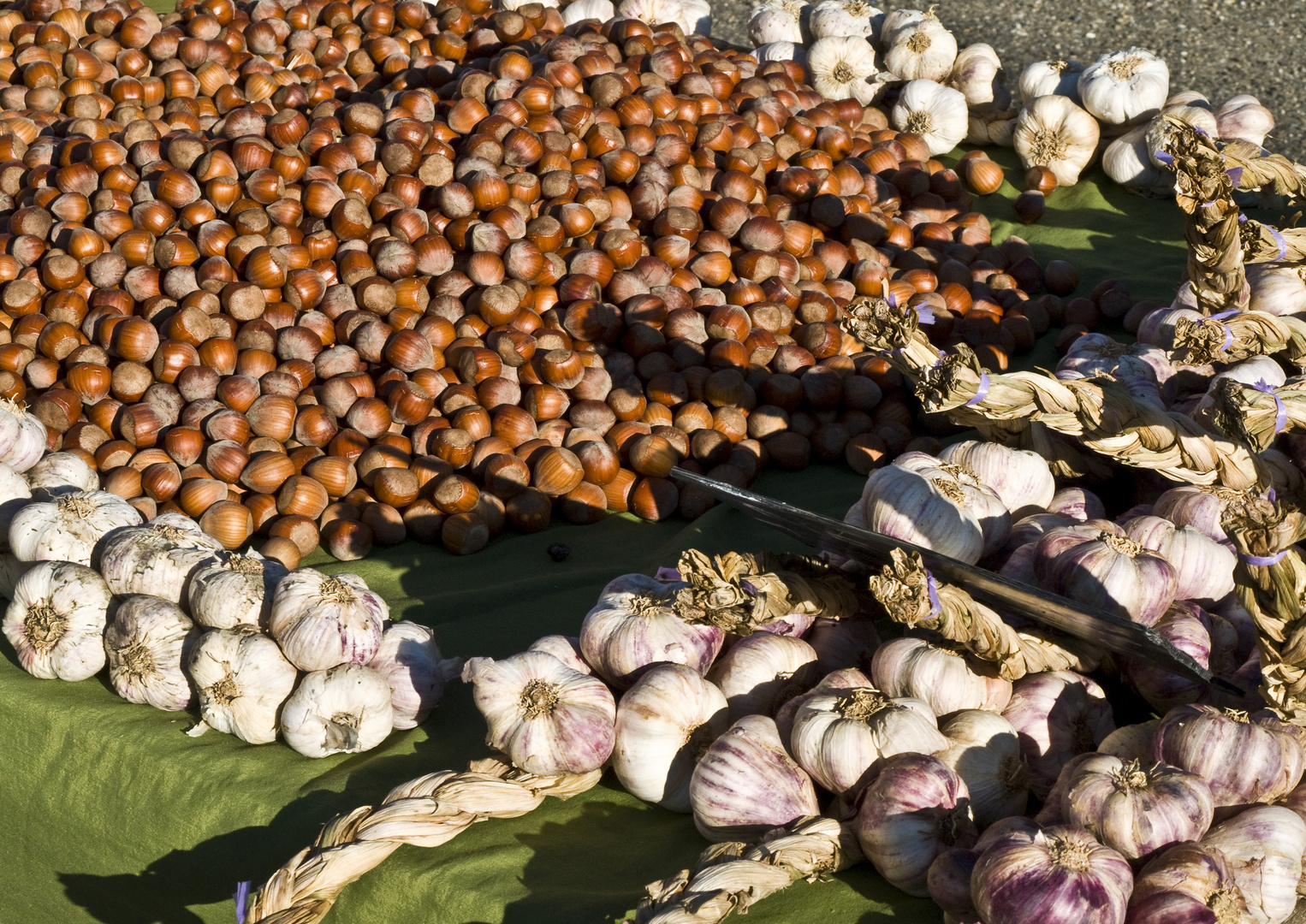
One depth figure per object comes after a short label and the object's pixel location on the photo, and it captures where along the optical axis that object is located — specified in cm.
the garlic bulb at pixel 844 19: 493
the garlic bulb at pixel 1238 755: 157
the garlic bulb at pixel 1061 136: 438
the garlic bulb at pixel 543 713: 190
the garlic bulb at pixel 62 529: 244
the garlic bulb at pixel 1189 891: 140
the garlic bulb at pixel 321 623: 213
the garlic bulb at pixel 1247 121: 416
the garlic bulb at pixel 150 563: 234
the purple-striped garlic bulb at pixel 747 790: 176
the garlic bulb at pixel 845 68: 480
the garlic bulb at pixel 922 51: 473
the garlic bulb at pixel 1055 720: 183
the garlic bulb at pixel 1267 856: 149
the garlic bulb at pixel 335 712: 208
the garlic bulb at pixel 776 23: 510
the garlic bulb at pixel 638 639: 202
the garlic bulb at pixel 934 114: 462
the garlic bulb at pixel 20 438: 278
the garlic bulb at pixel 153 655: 221
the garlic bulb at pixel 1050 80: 452
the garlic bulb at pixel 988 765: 174
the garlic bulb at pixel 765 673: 201
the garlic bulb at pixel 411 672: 220
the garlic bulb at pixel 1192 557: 201
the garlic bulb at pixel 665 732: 191
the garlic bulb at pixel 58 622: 228
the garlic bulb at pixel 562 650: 209
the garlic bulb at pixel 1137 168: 425
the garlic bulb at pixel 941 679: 183
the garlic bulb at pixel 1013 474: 223
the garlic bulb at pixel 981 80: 471
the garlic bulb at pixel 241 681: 210
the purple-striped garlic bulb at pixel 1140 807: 150
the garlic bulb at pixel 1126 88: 430
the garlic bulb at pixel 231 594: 220
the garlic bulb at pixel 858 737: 173
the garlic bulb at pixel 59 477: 277
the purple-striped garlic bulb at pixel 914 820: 162
